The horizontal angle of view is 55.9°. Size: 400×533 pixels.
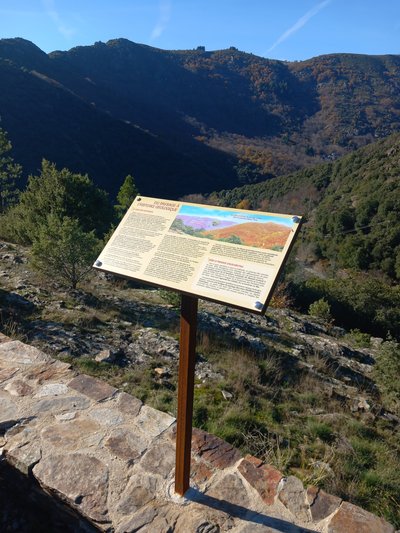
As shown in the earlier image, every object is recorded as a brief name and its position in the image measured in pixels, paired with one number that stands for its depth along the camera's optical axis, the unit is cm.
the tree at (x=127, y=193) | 2391
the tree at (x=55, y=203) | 1165
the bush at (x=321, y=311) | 1074
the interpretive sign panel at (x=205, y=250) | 186
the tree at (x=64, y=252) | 708
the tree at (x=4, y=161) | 1945
